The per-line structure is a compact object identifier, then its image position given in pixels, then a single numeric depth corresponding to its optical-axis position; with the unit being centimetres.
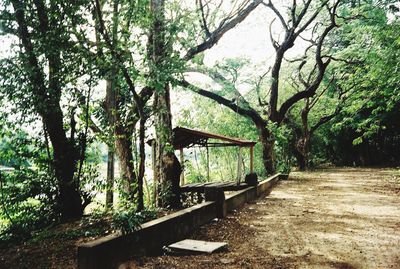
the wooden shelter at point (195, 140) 1163
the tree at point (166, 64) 760
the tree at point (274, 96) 1991
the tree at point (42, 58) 682
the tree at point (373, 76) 1274
